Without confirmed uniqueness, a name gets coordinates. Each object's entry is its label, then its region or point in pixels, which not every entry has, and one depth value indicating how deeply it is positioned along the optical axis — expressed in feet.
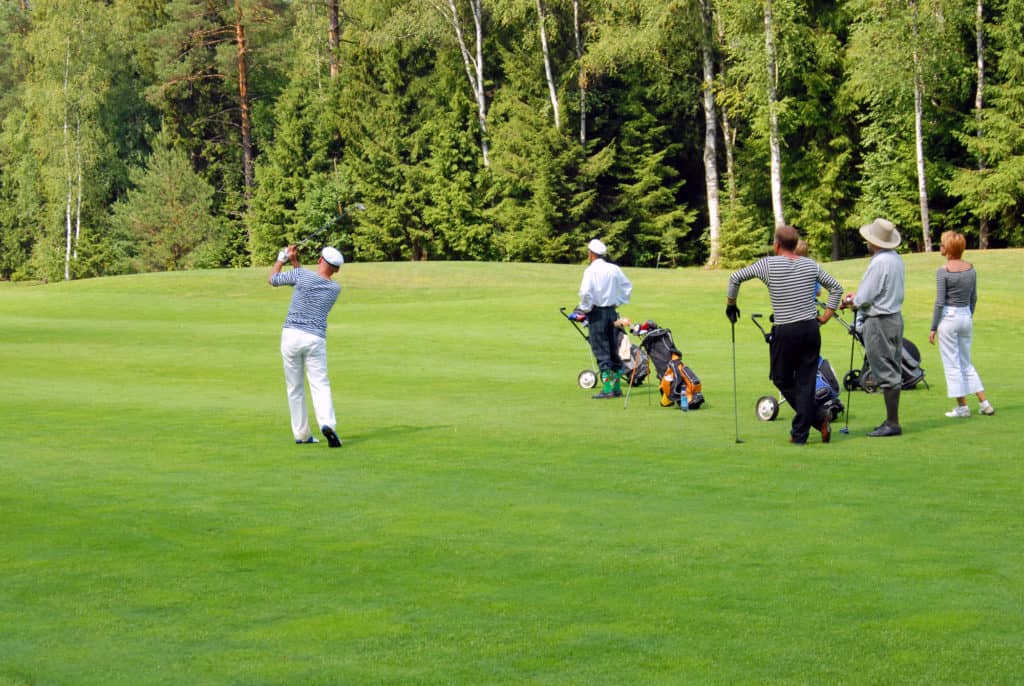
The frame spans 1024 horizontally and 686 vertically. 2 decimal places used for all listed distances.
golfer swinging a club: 43.34
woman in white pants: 47.83
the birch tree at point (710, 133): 176.96
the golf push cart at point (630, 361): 57.36
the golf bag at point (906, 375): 57.11
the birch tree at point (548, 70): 196.85
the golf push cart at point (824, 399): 46.34
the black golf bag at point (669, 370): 51.98
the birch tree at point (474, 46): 211.41
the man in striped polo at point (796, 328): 40.96
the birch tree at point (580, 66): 195.61
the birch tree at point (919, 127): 161.48
